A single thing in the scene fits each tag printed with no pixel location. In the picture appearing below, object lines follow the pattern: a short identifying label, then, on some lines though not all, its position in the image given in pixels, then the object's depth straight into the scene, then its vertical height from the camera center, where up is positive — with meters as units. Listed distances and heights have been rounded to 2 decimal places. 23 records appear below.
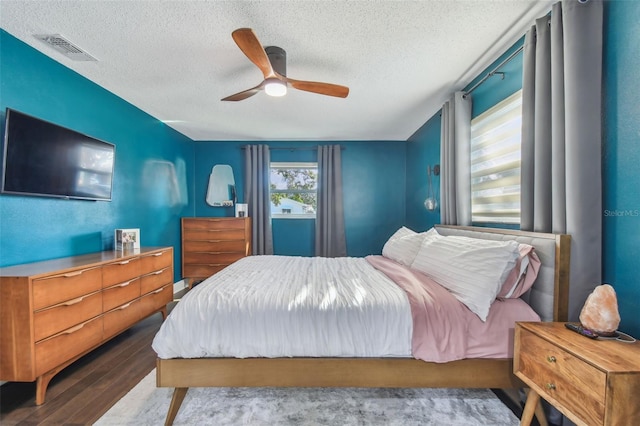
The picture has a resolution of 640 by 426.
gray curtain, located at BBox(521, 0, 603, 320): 1.37 +0.38
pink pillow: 1.54 -0.38
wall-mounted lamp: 3.38 +0.19
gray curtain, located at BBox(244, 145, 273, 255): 4.59 +0.25
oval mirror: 4.63 +0.40
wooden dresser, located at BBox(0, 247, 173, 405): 1.57 -0.67
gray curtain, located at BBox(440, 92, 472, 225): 2.56 +0.50
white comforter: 1.45 -0.64
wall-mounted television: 1.86 +0.39
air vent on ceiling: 1.92 +1.22
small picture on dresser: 2.72 -0.30
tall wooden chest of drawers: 4.12 -0.53
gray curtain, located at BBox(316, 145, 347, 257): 4.62 +0.05
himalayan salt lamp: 1.12 -0.44
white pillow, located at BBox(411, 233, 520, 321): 1.49 -0.36
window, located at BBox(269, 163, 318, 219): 4.85 +0.32
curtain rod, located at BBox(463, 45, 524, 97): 1.88 +1.08
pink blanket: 1.44 -0.65
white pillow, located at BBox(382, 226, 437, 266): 2.42 -0.37
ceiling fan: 1.61 +1.00
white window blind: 2.08 +0.39
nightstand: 0.89 -0.62
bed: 1.46 -0.87
